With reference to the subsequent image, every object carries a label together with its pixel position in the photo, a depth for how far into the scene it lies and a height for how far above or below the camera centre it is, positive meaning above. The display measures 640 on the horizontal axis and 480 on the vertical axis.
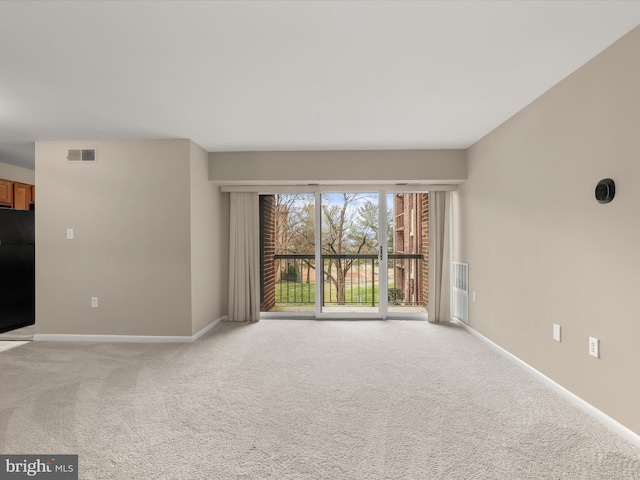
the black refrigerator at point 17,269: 4.45 -0.36
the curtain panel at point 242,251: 4.98 -0.15
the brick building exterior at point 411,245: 5.23 -0.08
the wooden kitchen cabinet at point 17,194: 4.85 +0.69
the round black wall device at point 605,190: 2.09 +0.30
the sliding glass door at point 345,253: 5.11 -0.19
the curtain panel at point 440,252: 4.86 -0.17
